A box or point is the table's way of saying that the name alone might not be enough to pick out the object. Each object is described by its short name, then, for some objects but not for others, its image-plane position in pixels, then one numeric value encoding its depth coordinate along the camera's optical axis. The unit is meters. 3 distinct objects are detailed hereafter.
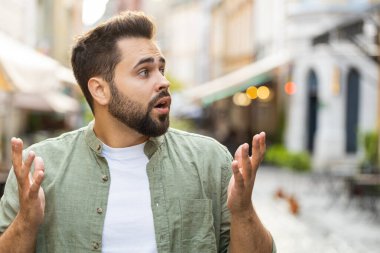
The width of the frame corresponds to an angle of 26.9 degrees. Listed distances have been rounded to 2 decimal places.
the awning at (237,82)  23.47
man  2.53
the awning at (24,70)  8.35
